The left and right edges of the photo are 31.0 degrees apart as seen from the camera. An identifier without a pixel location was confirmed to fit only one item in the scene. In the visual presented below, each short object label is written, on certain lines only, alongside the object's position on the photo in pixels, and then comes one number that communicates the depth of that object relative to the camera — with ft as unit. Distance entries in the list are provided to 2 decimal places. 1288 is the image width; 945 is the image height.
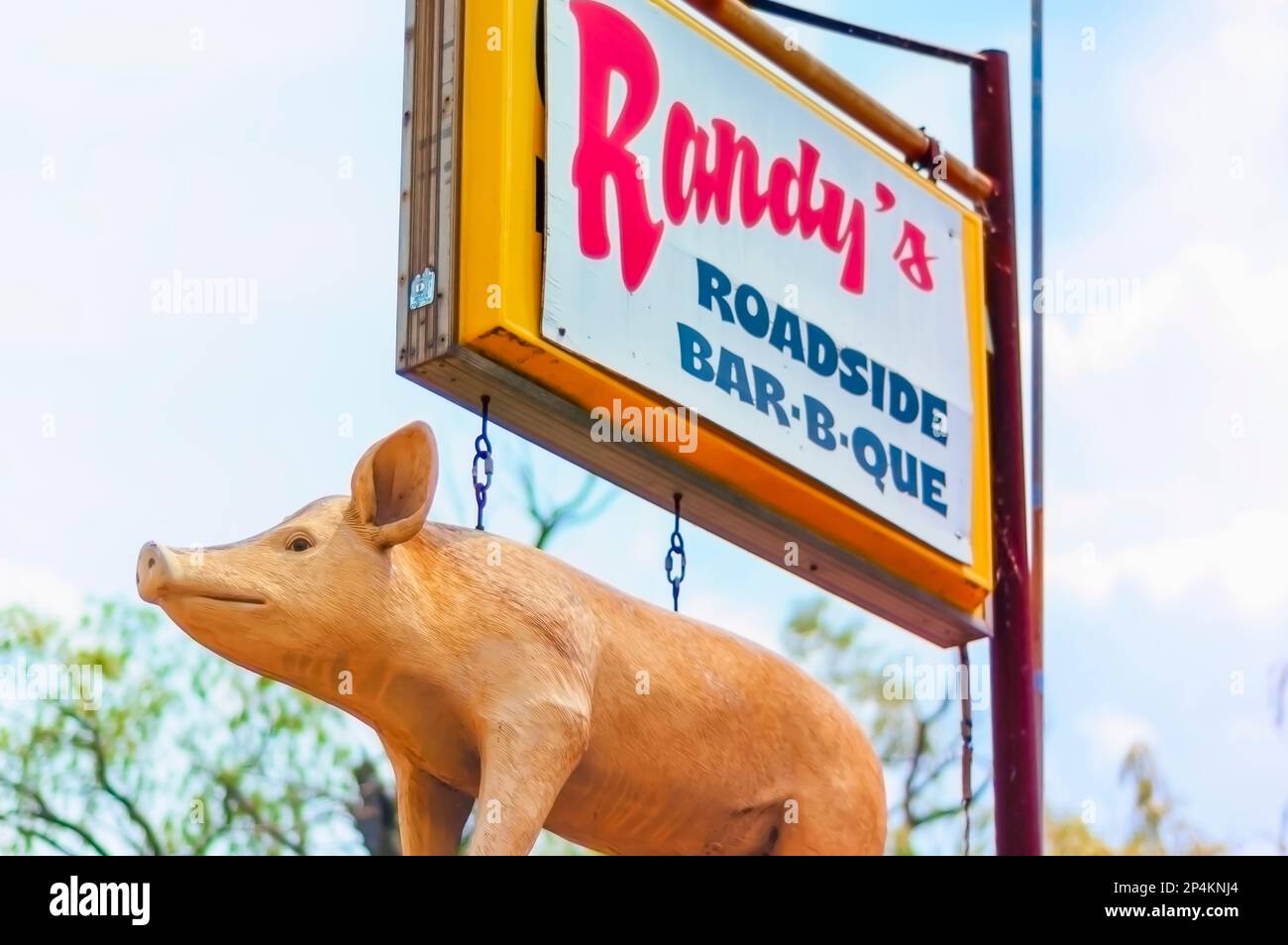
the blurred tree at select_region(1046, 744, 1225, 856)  51.55
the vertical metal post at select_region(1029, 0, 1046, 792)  30.37
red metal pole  29.12
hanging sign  23.63
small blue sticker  23.35
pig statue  22.26
